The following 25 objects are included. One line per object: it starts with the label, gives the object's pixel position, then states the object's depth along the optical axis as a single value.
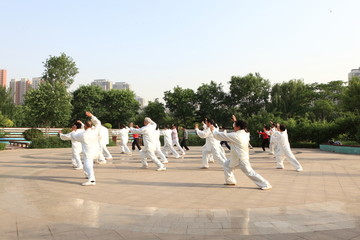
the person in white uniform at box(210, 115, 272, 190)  7.09
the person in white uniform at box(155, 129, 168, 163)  11.99
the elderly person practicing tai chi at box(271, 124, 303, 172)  10.50
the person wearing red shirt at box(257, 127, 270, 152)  17.92
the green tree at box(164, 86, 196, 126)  51.41
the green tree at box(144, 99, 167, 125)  53.81
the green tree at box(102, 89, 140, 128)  51.53
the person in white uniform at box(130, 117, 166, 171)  10.45
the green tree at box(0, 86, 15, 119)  48.56
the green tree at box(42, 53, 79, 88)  41.22
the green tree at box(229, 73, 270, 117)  48.19
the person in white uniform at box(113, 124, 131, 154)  17.34
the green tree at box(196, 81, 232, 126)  50.38
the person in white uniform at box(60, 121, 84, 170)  10.82
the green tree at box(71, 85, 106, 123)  49.44
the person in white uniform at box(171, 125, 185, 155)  16.95
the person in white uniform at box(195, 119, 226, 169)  9.88
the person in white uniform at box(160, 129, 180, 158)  15.07
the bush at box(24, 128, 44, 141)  24.55
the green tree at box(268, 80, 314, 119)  44.94
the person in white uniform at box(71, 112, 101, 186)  7.88
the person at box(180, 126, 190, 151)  18.88
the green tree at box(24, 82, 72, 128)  29.50
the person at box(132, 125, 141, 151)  18.27
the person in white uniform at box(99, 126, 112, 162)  13.13
